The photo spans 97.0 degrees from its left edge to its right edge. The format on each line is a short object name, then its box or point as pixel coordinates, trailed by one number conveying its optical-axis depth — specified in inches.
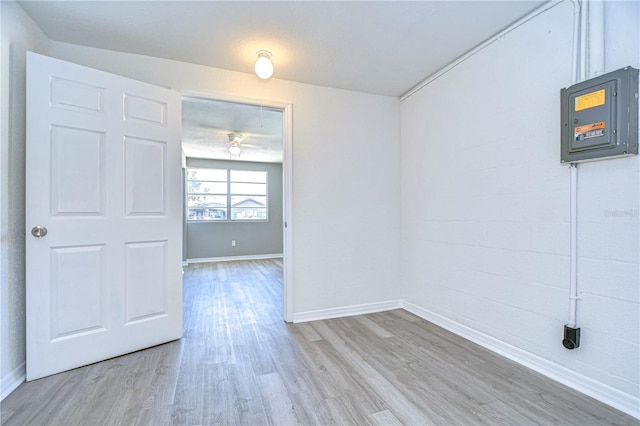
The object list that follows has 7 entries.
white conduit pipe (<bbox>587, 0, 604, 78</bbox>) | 61.4
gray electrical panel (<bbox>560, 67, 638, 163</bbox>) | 56.9
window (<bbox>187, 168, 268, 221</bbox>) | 253.6
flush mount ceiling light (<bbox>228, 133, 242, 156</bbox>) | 182.9
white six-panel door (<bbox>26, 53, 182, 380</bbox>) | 71.2
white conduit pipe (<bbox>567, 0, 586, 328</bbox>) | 64.5
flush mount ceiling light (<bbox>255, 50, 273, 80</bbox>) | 89.1
